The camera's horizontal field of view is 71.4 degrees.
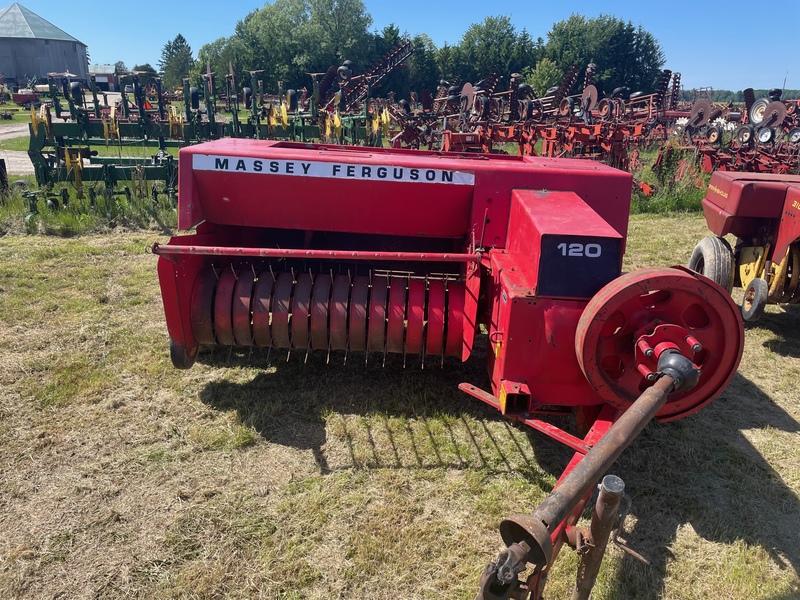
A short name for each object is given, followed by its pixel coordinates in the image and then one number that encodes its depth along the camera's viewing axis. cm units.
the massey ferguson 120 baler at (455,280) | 247
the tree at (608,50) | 5131
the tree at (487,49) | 5162
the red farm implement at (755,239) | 471
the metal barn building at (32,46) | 6550
